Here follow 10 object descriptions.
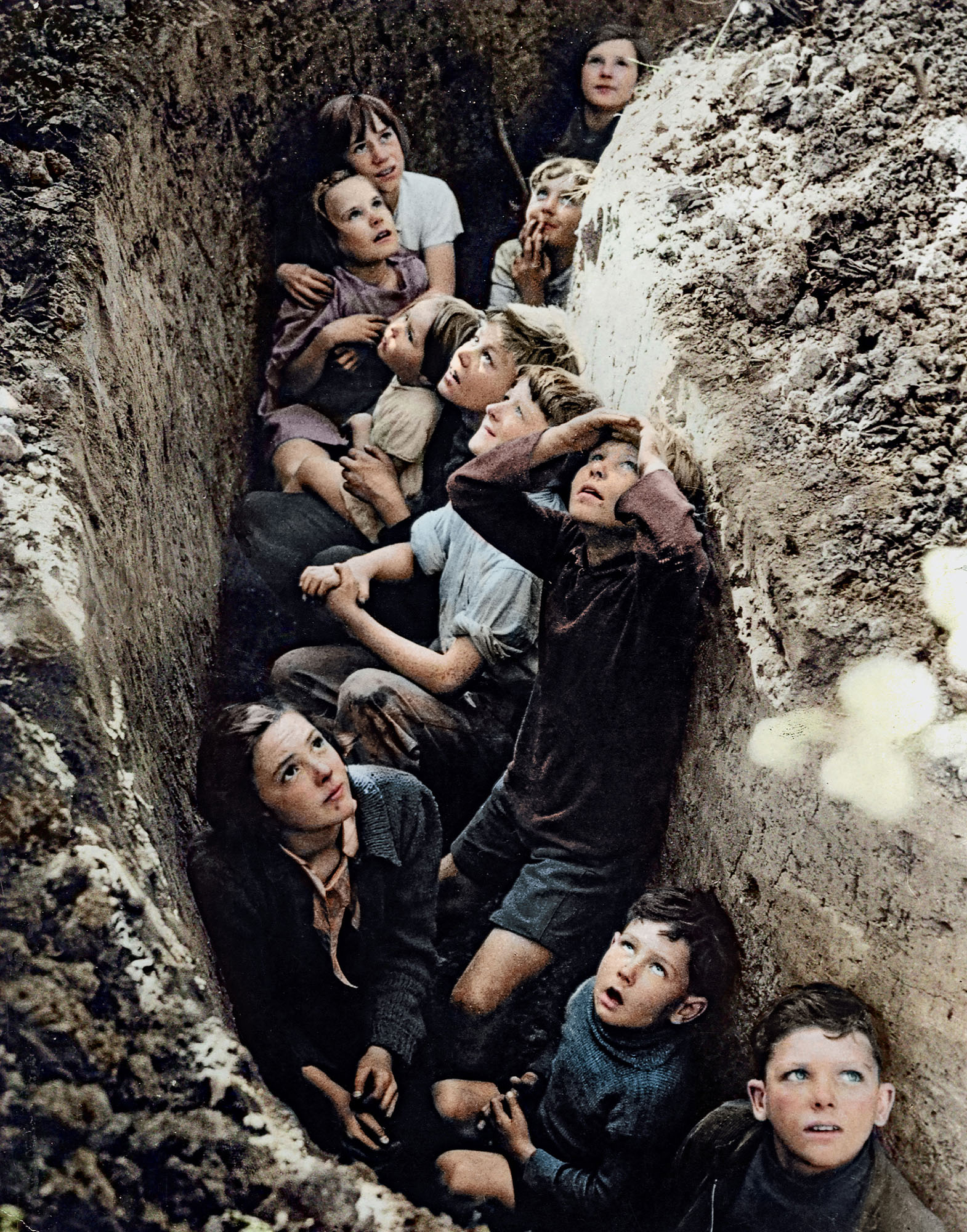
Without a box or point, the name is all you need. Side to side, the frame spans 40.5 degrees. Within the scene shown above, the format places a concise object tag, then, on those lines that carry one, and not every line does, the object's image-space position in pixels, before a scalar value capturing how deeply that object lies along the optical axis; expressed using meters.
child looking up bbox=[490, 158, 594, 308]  3.99
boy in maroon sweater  3.13
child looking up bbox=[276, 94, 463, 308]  4.03
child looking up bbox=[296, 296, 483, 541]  3.64
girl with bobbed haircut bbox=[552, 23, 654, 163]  4.10
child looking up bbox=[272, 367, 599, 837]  3.29
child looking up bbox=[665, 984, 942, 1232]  2.77
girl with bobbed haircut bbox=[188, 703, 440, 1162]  3.04
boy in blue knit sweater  2.94
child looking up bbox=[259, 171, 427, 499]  3.88
